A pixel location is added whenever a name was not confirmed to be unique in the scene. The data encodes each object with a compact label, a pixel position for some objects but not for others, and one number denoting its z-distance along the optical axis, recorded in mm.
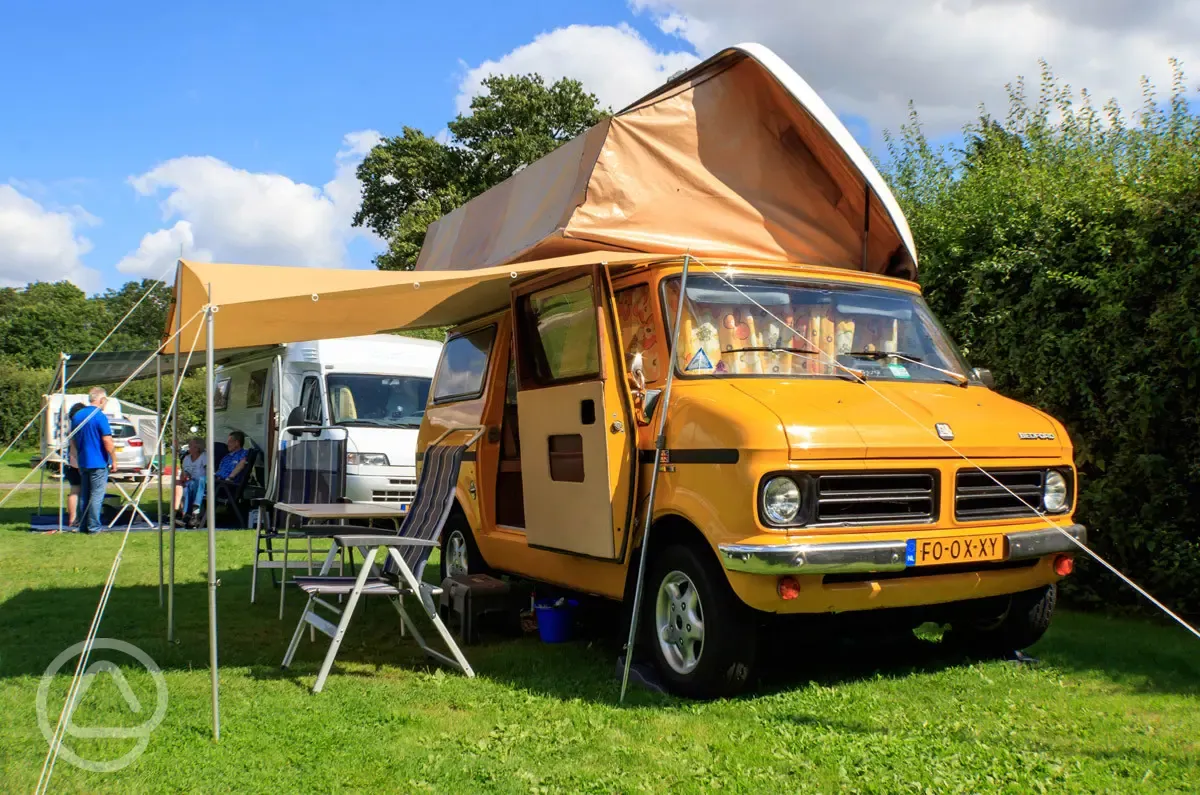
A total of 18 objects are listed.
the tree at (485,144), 36438
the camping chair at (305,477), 9297
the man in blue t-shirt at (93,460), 13602
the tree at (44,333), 64438
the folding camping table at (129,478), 21481
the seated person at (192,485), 15698
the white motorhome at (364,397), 13148
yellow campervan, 4926
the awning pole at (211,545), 4836
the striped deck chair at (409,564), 5840
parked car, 23594
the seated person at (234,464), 15117
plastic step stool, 6883
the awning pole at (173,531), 6082
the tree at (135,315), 66875
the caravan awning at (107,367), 16480
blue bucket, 6965
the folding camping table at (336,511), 7078
